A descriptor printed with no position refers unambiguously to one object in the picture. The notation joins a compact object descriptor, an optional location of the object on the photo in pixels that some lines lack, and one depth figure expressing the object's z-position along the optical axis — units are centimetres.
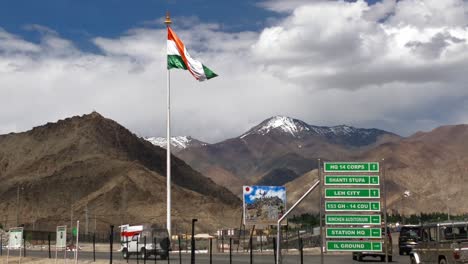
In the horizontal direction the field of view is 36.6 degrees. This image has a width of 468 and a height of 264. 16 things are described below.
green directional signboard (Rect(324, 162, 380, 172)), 2132
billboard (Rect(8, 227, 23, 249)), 3906
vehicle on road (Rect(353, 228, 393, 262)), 4356
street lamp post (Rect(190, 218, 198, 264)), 2830
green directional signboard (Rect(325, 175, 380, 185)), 2134
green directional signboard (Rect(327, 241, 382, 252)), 2141
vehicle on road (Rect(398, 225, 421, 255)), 4997
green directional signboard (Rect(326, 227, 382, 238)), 2152
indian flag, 5159
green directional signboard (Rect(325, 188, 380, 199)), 2139
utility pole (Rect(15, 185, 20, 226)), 13486
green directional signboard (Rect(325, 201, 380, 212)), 2138
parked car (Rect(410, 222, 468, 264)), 2680
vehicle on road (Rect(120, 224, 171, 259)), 5016
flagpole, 5238
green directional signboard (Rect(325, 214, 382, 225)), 2144
